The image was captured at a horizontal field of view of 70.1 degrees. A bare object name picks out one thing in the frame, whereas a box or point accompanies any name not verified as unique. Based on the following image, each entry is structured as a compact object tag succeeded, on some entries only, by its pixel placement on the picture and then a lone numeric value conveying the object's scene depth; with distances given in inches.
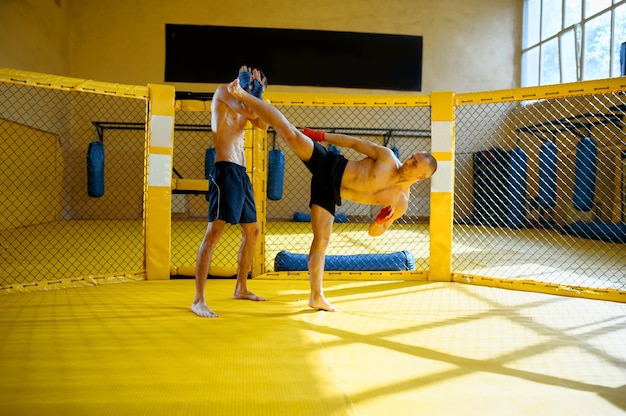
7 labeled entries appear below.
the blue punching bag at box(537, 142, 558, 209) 350.6
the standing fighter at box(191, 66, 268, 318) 120.0
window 337.4
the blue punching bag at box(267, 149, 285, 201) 368.8
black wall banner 445.1
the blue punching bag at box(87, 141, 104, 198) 367.9
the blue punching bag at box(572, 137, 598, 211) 315.6
